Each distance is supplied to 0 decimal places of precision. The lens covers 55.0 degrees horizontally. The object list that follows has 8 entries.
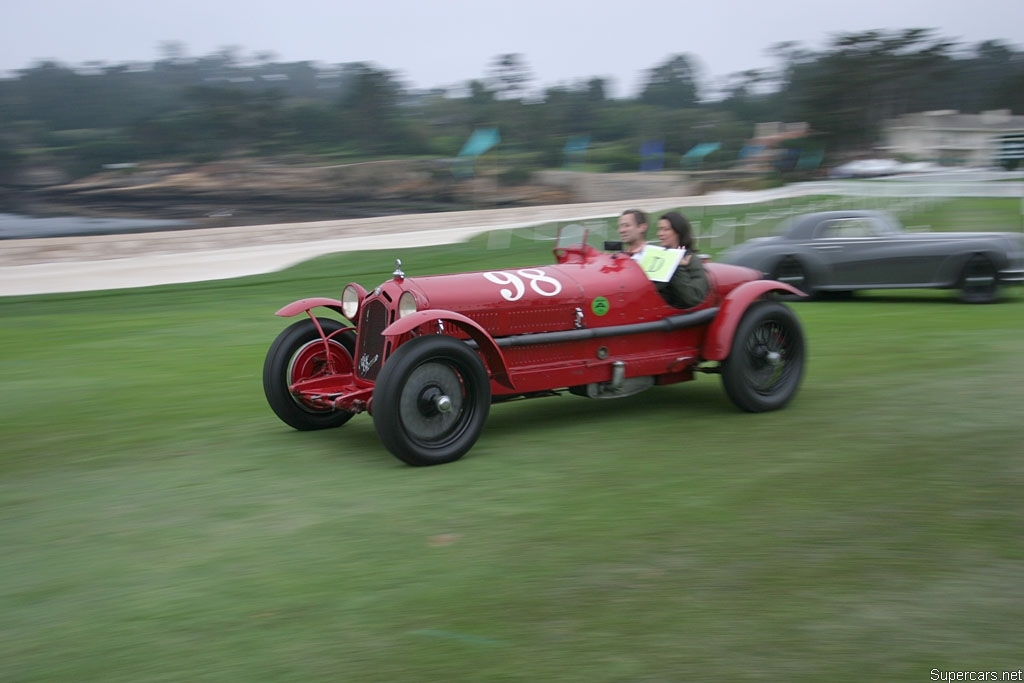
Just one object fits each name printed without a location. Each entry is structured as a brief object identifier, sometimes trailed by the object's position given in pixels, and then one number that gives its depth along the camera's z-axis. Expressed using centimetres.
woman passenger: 684
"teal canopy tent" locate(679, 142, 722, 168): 6031
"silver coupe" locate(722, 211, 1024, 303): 1299
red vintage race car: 560
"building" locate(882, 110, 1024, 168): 7656
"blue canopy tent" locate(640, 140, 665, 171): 5875
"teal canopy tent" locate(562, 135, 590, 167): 5481
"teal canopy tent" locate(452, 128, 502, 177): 4741
